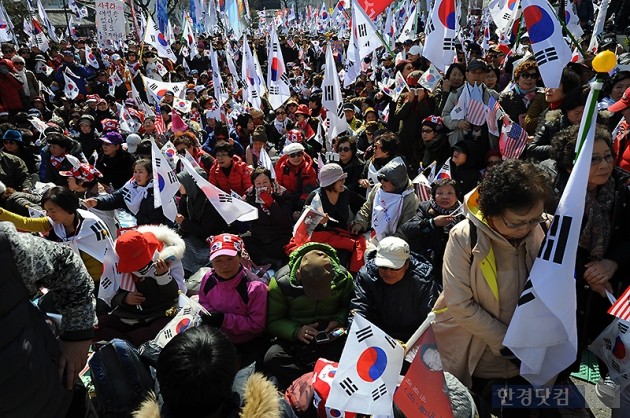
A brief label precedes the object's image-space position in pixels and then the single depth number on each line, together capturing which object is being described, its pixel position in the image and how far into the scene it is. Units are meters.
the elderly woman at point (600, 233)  2.51
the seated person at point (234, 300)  3.52
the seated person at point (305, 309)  3.38
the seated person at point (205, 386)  1.77
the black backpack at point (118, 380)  2.64
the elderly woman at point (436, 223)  3.97
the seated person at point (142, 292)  3.37
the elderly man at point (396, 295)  3.31
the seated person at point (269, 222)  5.22
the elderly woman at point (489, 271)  2.10
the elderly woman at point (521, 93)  5.36
